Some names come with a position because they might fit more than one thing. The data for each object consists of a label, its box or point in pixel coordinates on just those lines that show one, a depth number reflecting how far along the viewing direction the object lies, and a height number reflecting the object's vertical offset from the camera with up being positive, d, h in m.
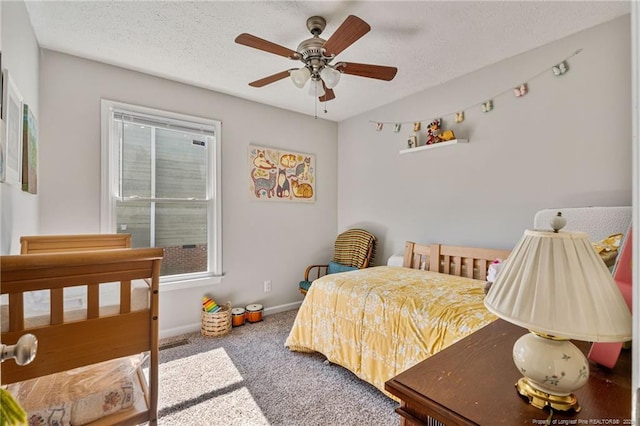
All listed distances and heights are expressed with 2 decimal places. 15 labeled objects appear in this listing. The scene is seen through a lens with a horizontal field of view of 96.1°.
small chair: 3.27 -0.50
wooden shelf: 2.60 +0.65
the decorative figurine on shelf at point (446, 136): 2.66 +0.72
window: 2.48 +0.26
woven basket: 2.73 -1.06
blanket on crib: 0.93 -0.64
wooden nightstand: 0.61 -0.43
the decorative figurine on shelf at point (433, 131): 2.78 +0.79
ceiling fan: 1.63 +0.96
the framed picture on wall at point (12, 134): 1.27 +0.39
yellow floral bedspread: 1.62 -0.67
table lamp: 0.57 -0.20
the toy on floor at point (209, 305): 2.79 -0.91
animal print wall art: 3.25 +0.45
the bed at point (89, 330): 0.90 -0.41
